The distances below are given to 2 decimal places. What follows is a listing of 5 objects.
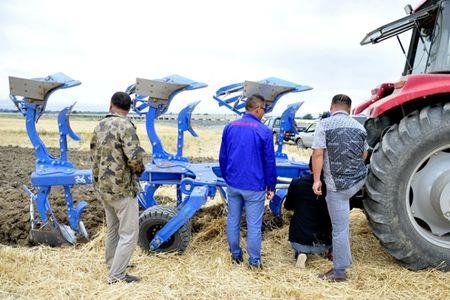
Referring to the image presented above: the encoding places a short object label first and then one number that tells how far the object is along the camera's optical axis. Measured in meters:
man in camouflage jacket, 3.61
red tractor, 3.68
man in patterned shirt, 3.62
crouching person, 4.11
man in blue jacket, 3.90
